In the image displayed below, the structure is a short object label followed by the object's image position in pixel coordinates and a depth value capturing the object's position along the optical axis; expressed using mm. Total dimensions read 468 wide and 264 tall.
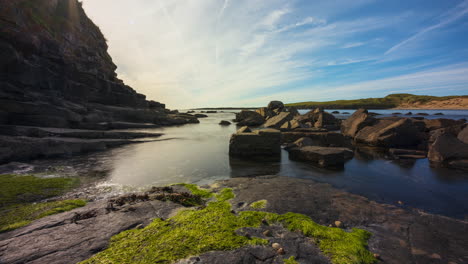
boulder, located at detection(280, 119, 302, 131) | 25797
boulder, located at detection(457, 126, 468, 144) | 12680
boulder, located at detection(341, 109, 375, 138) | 21594
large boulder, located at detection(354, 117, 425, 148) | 16703
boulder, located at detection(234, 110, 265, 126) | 45688
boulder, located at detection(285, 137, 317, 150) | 15367
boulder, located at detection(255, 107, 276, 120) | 49369
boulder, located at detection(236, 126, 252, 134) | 17541
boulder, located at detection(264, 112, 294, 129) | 32500
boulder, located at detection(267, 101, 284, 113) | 56094
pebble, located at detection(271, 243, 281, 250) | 4104
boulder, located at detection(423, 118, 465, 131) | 21719
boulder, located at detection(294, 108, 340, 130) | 32469
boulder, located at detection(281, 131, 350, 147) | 17172
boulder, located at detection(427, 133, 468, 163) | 11453
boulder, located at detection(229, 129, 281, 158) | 14641
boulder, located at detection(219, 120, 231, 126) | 46903
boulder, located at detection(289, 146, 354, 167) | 11914
